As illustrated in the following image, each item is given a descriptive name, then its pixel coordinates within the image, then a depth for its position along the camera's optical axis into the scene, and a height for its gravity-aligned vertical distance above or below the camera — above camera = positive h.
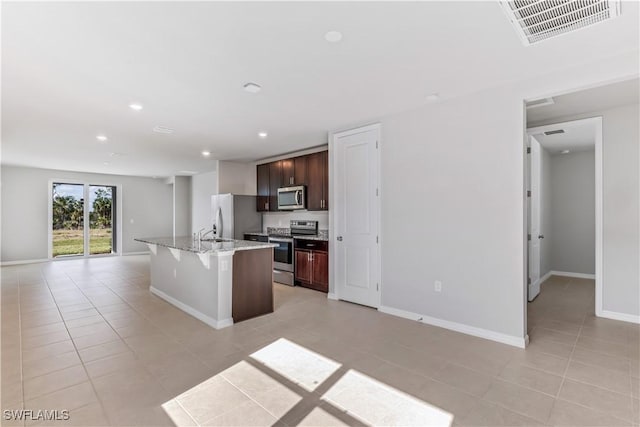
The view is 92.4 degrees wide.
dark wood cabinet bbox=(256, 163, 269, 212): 6.78 +0.58
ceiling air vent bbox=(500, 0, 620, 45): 1.83 +1.25
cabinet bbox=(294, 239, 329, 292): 5.03 -0.87
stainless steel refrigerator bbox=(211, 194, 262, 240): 6.65 -0.04
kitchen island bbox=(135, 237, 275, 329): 3.55 -0.84
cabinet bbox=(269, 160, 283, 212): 6.39 +0.66
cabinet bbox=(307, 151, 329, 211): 5.34 +0.56
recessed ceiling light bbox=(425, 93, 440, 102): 3.30 +1.26
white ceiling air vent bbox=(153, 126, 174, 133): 4.38 +1.23
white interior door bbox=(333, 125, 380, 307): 4.16 -0.03
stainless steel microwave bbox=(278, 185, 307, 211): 5.73 +0.29
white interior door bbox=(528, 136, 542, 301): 4.54 -0.09
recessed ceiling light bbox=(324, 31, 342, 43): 2.12 +1.24
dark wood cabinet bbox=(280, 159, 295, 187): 6.04 +0.83
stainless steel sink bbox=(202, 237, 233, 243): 4.58 -0.41
